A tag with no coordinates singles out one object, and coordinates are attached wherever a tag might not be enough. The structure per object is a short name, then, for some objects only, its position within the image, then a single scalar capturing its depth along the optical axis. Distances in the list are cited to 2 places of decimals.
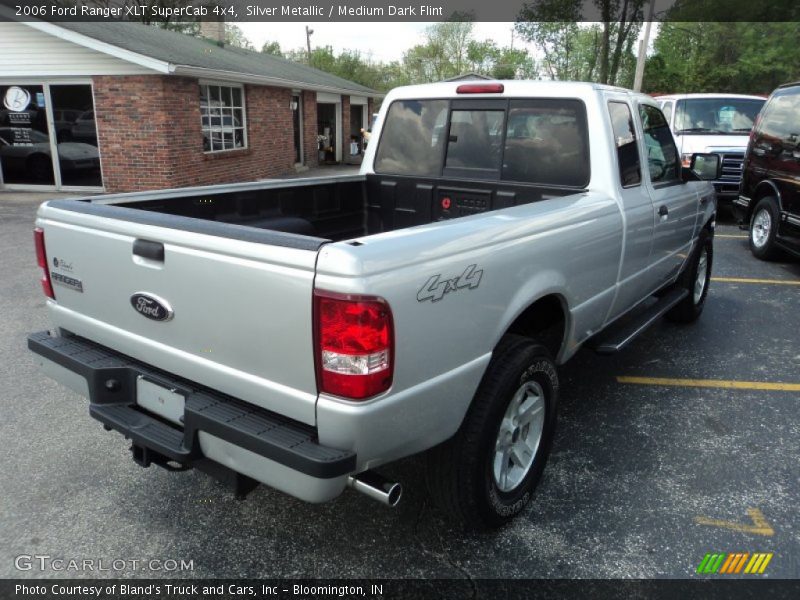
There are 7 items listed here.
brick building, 12.62
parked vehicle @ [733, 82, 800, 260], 7.41
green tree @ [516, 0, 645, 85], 36.16
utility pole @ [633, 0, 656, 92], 23.56
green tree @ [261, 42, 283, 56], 60.69
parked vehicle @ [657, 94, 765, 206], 11.46
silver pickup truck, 2.03
